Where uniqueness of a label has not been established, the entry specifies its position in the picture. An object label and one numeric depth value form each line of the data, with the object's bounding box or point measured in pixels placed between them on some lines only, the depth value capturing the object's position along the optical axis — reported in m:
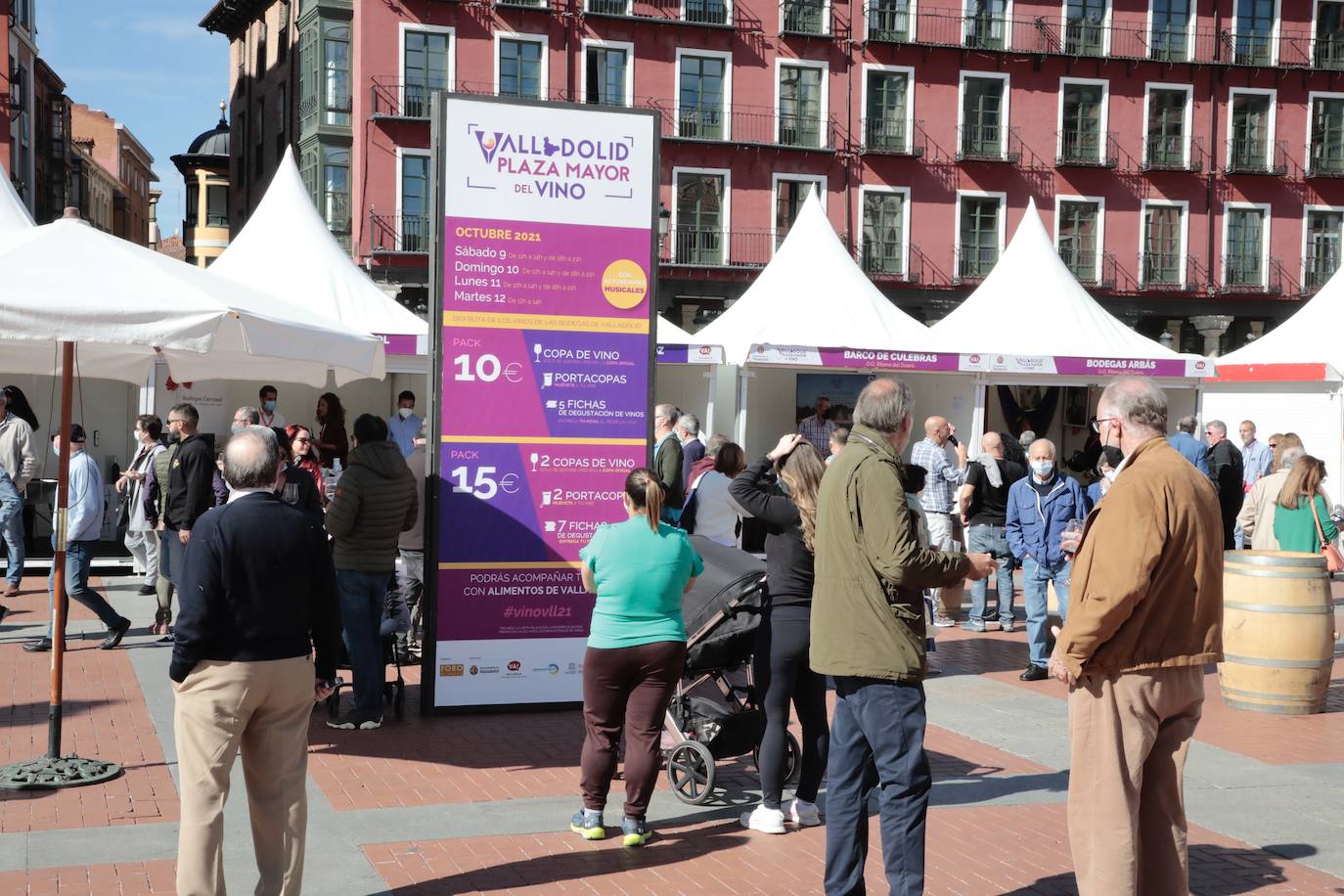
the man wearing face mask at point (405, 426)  19.14
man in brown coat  4.56
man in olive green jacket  4.84
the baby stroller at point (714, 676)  6.84
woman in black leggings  6.29
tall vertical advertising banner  8.41
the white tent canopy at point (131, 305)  6.24
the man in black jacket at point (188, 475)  10.11
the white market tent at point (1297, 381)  19.86
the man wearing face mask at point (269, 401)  16.22
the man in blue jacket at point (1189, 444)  16.08
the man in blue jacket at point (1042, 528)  10.42
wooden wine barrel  9.27
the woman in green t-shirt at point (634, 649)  6.06
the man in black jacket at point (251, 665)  4.77
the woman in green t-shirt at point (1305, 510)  10.41
